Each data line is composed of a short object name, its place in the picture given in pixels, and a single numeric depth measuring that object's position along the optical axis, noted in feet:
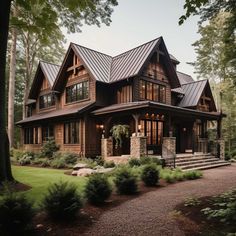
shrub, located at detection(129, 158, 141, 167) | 42.69
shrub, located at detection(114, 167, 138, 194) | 26.14
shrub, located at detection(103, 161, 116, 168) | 48.16
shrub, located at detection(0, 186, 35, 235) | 14.38
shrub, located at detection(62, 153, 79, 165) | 53.21
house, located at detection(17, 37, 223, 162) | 56.13
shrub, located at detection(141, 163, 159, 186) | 30.58
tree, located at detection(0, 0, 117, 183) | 20.56
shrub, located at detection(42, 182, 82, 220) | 17.10
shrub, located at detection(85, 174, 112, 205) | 21.86
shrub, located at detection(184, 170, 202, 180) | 36.70
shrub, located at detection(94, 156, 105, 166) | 52.39
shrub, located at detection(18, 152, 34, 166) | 58.53
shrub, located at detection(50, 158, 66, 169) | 50.39
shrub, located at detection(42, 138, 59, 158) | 64.13
